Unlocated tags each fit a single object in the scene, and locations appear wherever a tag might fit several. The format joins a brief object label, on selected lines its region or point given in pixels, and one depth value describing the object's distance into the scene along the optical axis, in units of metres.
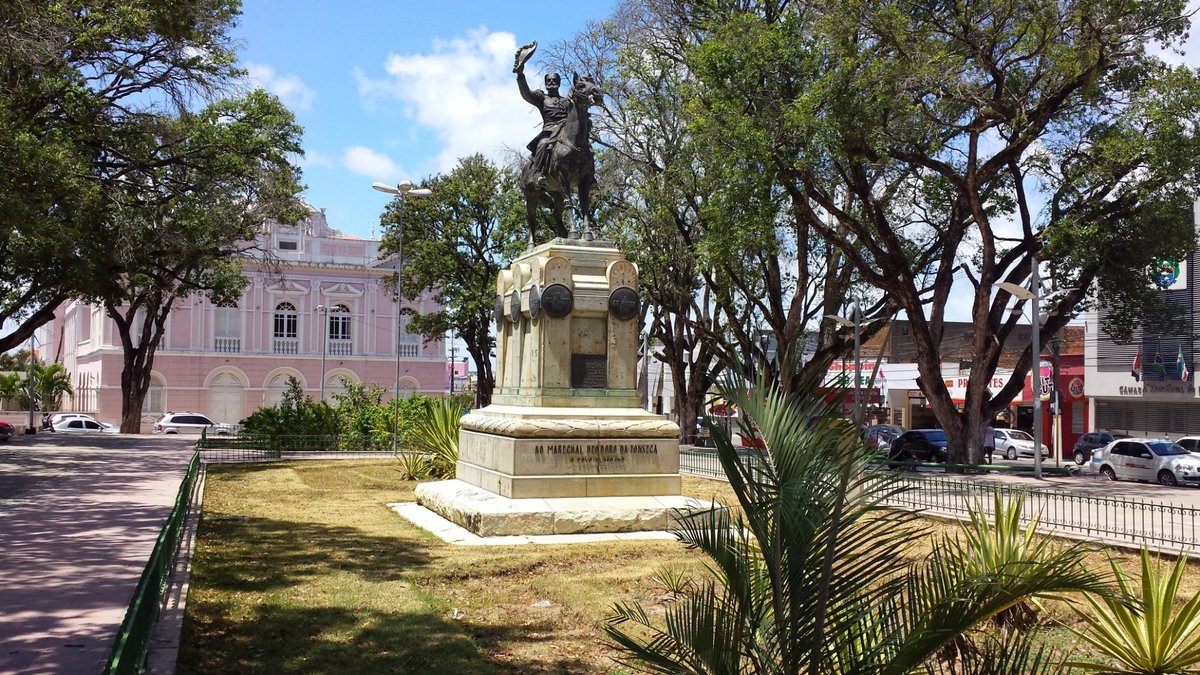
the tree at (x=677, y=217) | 29.09
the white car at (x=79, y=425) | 45.69
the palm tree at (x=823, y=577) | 3.84
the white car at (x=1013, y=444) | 41.44
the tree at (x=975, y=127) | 21.86
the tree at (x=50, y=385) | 54.41
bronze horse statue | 14.70
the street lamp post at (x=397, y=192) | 28.07
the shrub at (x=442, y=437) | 18.83
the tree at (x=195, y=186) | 23.70
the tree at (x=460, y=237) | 40.78
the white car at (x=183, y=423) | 48.03
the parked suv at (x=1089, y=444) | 36.06
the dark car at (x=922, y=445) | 35.28
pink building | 56.38
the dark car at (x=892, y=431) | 41.60
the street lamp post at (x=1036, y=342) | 23.31
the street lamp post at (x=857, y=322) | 25.84
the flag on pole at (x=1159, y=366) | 38.41
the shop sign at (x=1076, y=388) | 43.38
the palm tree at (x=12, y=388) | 53.94
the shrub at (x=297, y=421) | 31.06
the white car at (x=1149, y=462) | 26.48
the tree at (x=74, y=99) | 17.66
